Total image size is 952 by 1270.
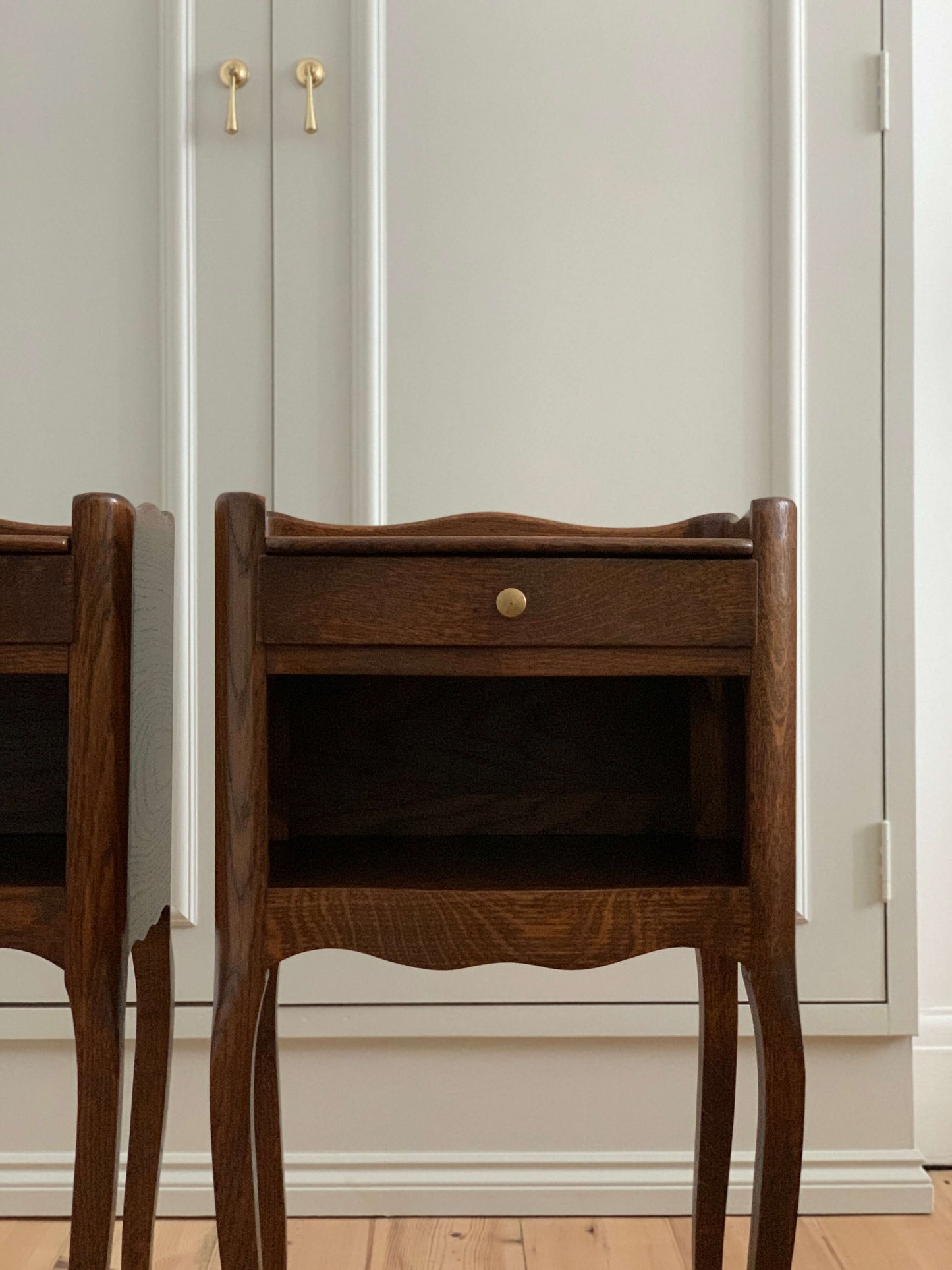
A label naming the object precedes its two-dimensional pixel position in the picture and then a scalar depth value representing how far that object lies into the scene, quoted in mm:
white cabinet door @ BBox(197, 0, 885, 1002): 1404
